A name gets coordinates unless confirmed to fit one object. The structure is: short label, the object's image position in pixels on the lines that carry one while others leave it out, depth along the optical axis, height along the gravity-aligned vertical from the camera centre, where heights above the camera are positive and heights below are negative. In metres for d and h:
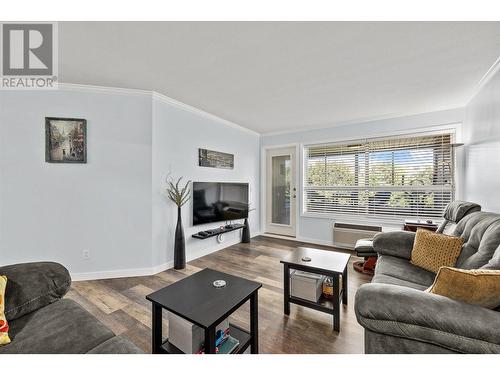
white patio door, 4.66 -0.10
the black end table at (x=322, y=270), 1.73 -0.70
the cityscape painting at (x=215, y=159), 3.50 +0.48
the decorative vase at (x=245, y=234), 4.27 -0.95
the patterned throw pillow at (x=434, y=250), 1.73 -0.53
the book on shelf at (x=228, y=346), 1.28 -0.98
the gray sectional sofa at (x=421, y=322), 0.88 -0.58
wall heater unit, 3.64 -0.80
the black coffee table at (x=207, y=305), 1.13 -0.68
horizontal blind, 3.36 +0.17
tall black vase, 2.95 -0.82
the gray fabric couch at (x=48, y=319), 0.95 -0.69
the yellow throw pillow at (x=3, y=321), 0.98 -0.64
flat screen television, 3.35 -0.26
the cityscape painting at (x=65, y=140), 2.46 +0.54
